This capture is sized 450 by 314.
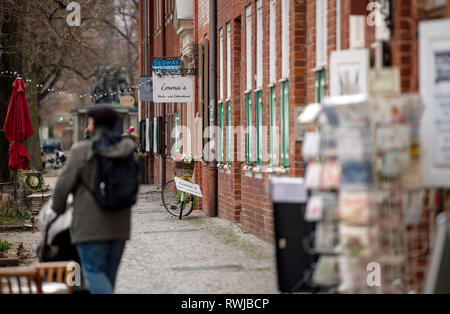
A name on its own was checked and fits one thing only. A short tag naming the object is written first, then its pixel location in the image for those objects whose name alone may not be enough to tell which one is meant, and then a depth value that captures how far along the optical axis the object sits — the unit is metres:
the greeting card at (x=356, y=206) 12.72
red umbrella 36.76
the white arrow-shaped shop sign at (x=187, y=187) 38.20
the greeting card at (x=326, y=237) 13.20
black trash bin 14.79
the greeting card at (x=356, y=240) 12.81
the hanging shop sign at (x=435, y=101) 14.21
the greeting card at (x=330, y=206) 13.08
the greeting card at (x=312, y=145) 13.51
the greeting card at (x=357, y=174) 12.69
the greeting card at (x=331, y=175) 12.92
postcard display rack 12.77
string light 47.96
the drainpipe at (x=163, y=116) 61.17
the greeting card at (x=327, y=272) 13.40
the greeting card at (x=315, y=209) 13.02
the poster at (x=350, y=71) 16.30
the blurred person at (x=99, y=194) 15.03
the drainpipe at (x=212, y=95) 38.99
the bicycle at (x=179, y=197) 38.99
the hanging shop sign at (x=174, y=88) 42.66
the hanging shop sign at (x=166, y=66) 43.22
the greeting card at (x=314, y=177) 13.16
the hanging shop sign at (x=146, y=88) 59.00
